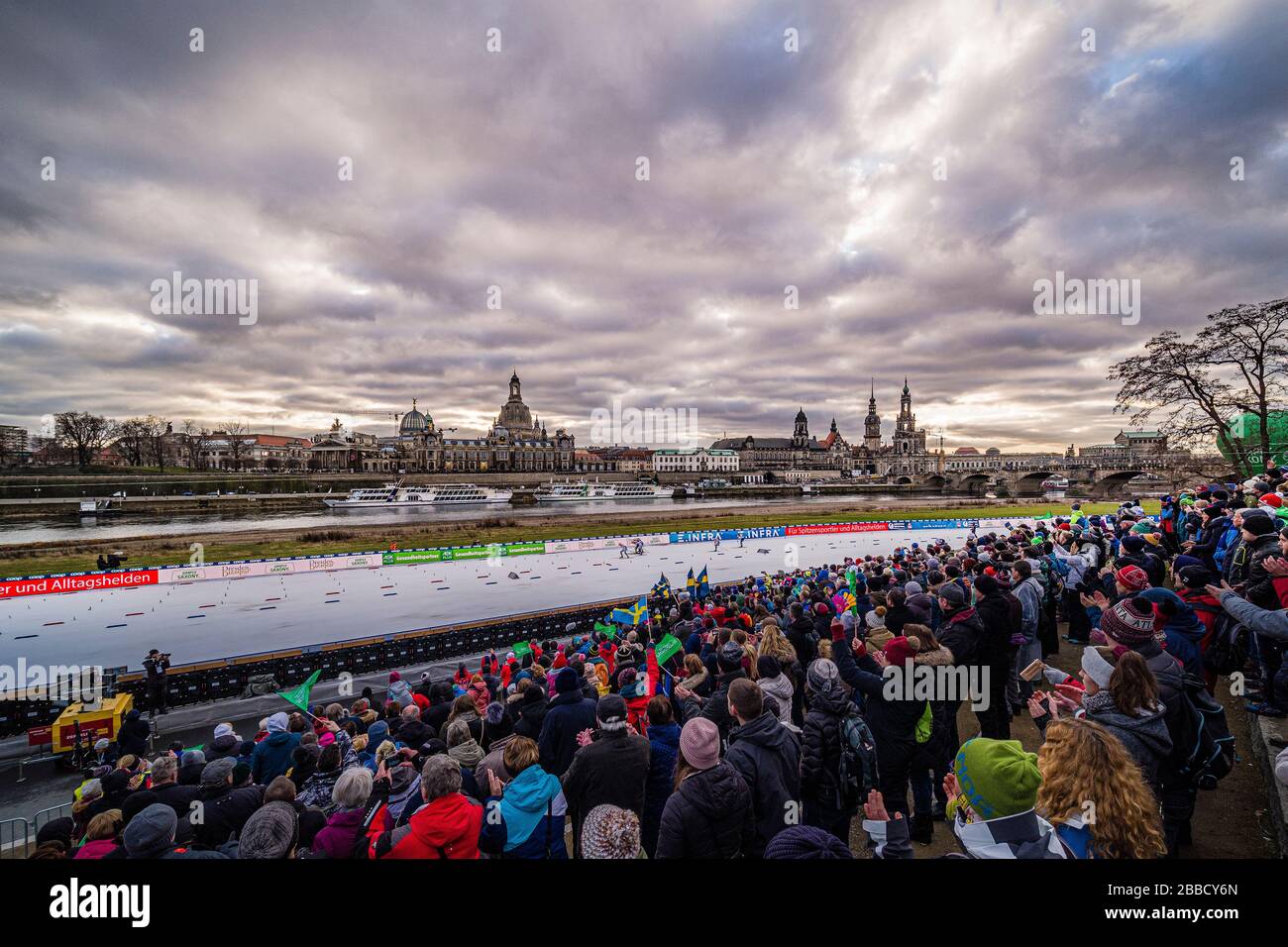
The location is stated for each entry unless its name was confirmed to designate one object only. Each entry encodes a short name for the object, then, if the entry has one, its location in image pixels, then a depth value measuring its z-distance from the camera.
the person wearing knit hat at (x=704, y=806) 2.62
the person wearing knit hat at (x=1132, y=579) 4.79
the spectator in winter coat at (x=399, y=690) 6.85
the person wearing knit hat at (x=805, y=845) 1.98
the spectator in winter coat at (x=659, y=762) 3.86
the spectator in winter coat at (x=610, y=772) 3.46
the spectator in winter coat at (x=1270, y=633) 3.88
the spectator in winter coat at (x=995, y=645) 5.65
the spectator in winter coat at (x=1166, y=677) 3.29
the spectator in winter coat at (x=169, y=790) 3.94
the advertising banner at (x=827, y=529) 36.75
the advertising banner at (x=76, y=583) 20.03
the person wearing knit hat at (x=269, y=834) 3.10
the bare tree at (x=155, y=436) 91.53
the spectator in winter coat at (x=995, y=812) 2.39
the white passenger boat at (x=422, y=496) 74.25
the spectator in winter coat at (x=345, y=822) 3.20
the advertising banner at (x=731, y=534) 34.03
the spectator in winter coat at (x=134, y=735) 7.11
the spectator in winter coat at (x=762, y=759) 3.09
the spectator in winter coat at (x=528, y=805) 3.28
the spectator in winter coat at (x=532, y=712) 5.14
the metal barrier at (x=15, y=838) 6.20
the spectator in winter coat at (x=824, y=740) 3.72
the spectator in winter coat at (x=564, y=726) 4.41
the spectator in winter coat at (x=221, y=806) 3.72
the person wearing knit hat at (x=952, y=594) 5.23
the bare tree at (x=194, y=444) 110.82
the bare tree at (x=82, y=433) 73.38
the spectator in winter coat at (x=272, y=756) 5.16
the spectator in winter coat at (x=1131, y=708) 2.91
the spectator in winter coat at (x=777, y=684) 4.25
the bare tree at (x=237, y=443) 116.89
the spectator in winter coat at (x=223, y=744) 5.12
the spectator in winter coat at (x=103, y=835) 3.10
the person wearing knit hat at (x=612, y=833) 2.97
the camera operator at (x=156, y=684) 10.45
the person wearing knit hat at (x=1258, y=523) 5.21
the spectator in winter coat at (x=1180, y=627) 3.97
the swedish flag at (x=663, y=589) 14.61
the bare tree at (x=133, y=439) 85.56
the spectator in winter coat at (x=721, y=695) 4.30
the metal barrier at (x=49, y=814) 6.98
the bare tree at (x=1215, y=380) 15.80
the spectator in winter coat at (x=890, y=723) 4.12
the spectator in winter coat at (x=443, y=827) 2.93
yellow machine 8.63
